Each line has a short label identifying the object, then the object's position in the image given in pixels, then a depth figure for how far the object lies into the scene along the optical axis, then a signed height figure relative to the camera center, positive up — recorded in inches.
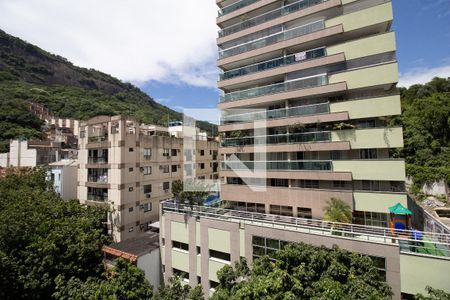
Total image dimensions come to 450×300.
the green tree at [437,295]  303.9 -190.0
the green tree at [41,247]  607.2 -242.7
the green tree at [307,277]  315.9 -187.7
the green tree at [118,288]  410.9 -237.8
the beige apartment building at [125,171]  996.6 -47.3
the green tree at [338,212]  602.5 -149.1
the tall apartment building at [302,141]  604.4 +49.2
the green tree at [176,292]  404.5 -247.6
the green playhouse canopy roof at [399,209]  555.3 -134.5
